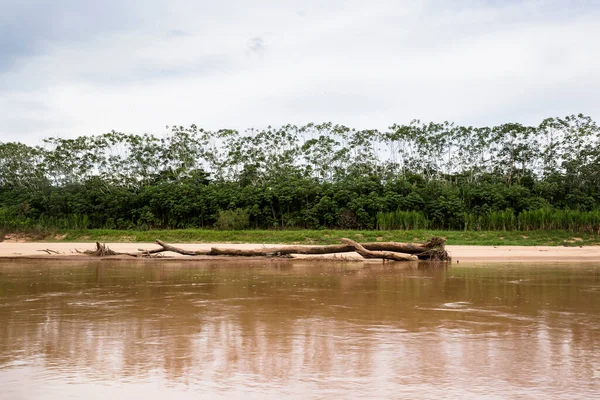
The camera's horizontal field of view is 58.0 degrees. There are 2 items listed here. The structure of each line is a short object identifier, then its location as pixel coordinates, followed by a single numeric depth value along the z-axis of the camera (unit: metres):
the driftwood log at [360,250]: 21.56
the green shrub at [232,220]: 40.75
